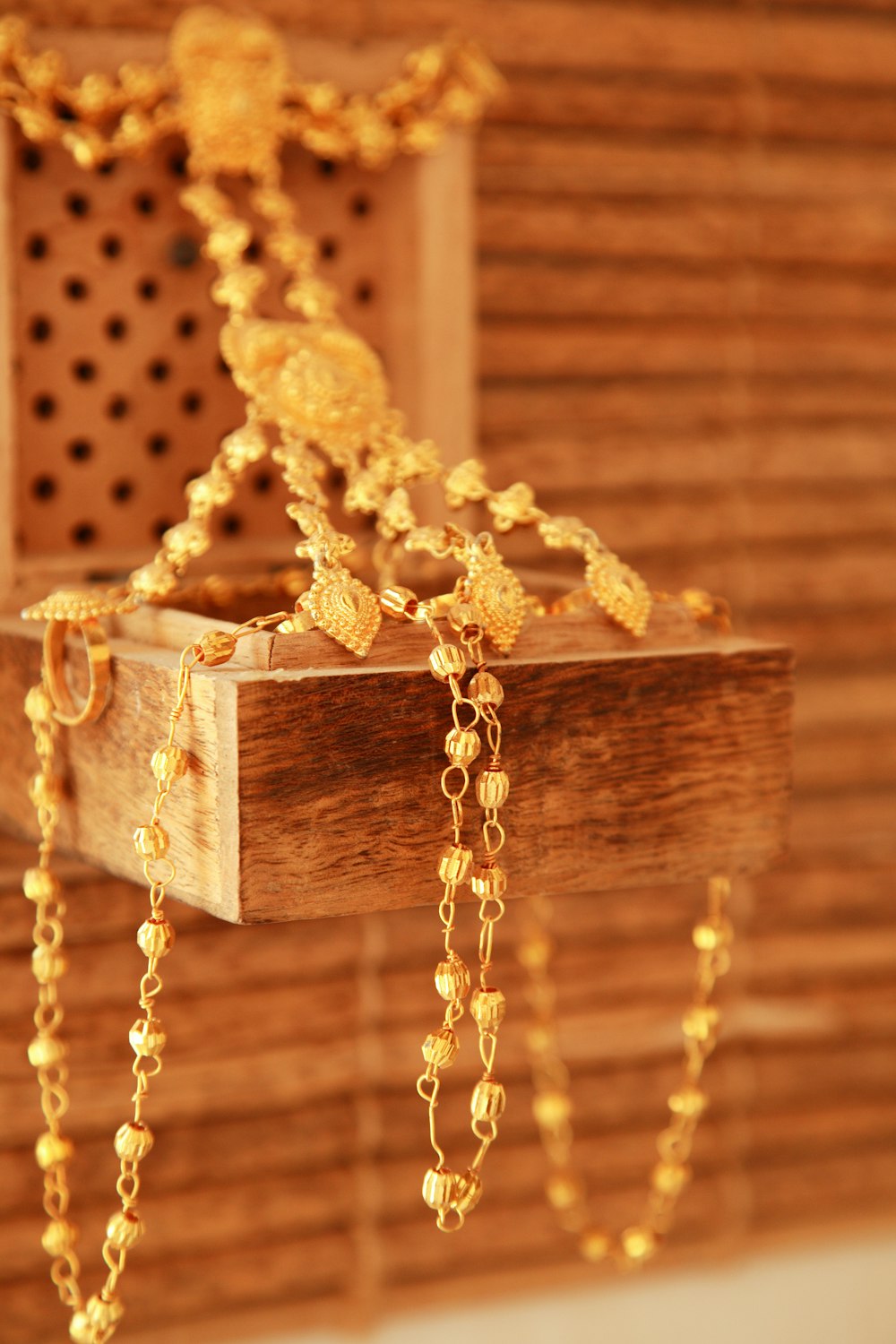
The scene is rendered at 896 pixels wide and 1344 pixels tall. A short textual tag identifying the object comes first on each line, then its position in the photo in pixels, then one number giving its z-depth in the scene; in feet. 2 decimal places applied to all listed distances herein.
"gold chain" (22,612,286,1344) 2.72
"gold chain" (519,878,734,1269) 3.04
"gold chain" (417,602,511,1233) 2.72
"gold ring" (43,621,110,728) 2.80
